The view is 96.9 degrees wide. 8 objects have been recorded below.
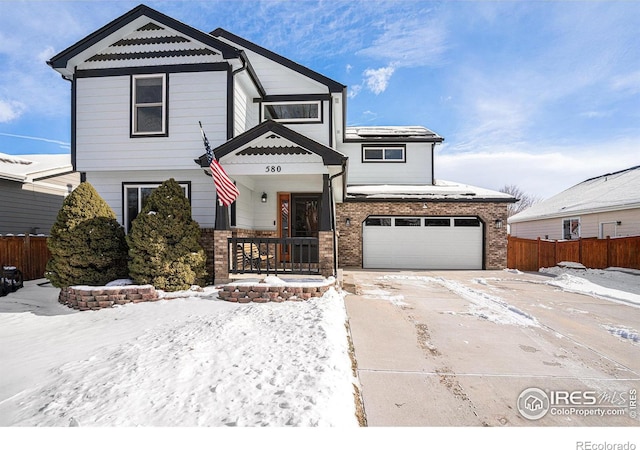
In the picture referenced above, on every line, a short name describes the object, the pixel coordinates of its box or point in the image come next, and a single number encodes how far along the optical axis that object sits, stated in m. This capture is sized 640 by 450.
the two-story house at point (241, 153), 7.01
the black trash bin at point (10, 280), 7.36
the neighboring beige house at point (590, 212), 12.73
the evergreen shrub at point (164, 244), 6.41
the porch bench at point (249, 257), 7.01
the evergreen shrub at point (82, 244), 6.35
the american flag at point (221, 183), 6.32
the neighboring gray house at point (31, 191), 10.88
